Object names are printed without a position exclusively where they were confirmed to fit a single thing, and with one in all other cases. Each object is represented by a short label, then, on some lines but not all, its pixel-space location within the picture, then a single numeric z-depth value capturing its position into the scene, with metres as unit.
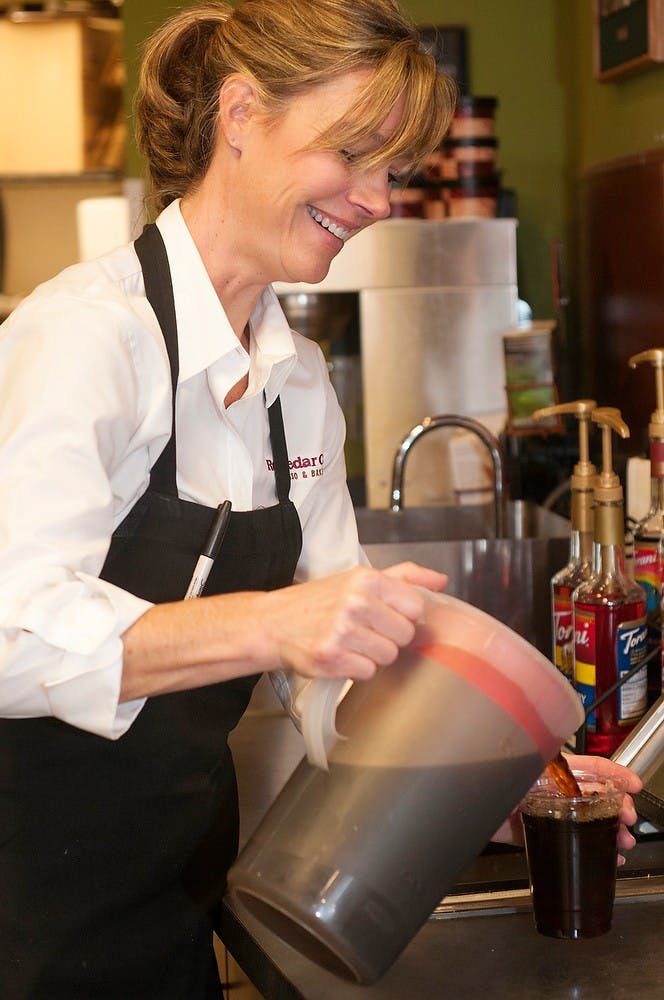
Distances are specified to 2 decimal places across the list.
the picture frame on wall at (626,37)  3.24
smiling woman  1.52
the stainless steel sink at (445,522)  2.96
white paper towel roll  4.36
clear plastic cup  1.52
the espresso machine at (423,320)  3.95
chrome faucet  2.80
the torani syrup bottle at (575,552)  2.05
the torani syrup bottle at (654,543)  2.01
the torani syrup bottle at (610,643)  1.98
